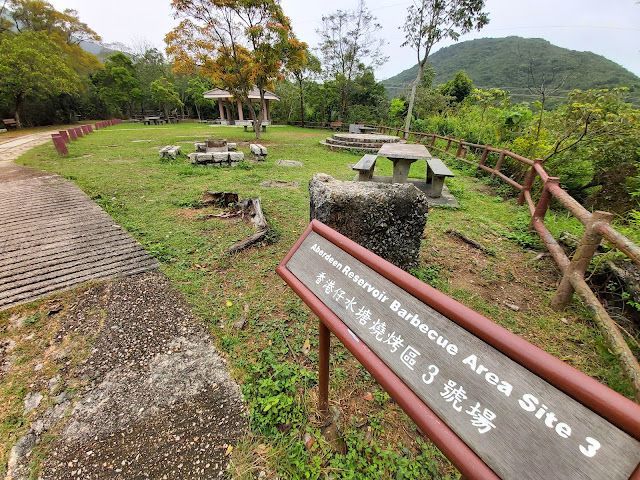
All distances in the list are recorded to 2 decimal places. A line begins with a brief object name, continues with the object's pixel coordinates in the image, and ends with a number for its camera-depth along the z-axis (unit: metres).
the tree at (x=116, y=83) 27.16
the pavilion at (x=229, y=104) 25.66
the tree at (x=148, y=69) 31.23
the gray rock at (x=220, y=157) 8.33
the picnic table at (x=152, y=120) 28.33
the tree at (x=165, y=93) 27.28
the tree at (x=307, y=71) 24.03
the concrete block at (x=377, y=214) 2.91
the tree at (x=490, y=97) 9.80
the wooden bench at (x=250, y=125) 20.98
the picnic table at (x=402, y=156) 6.27
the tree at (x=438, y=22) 15.84
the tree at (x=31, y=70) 17.23
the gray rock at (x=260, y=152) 9.42
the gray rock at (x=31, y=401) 1.86
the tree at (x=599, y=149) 4.83
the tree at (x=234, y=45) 11.48
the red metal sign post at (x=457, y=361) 0.60
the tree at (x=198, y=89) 30.92
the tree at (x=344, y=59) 23.48
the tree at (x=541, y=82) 5.69
